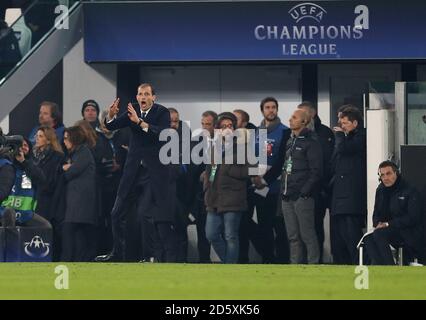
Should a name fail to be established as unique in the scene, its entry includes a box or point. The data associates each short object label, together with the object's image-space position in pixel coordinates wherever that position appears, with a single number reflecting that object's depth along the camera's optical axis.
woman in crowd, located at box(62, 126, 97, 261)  21.55
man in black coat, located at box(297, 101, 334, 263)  21.34
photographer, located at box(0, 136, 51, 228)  21.17
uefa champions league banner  23.05
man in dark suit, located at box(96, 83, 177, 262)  21.00
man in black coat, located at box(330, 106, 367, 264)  20.98
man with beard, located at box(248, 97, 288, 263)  21.92
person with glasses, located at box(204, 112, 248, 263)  21.20
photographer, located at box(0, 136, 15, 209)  20.86
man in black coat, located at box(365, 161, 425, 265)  19.56
